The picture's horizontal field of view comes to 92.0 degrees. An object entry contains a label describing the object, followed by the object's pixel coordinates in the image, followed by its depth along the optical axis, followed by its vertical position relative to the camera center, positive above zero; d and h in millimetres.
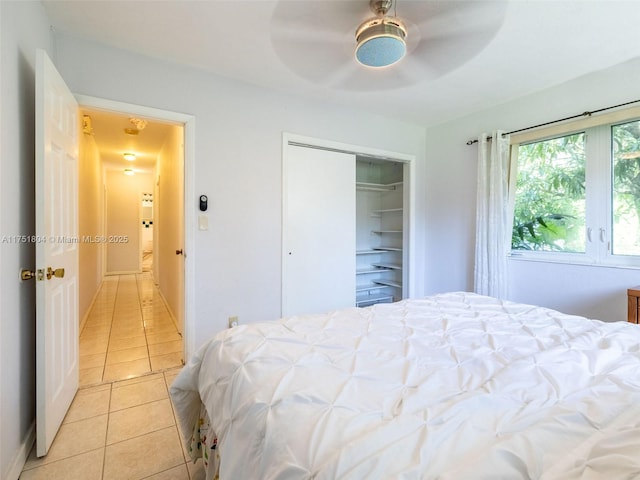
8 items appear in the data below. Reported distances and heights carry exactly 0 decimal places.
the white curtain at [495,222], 2973 +168
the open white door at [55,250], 1496 -79
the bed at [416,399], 596 -425
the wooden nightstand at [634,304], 1978 -412
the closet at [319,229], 3016 +90
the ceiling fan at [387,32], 1624 +1226
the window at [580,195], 2373 +383
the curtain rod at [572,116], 2312 +1017
